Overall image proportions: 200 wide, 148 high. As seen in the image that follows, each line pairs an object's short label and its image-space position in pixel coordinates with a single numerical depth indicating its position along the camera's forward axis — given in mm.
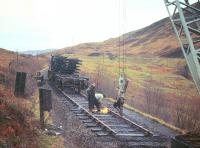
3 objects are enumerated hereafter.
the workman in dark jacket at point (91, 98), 17375
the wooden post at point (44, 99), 13883
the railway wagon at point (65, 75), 25469
